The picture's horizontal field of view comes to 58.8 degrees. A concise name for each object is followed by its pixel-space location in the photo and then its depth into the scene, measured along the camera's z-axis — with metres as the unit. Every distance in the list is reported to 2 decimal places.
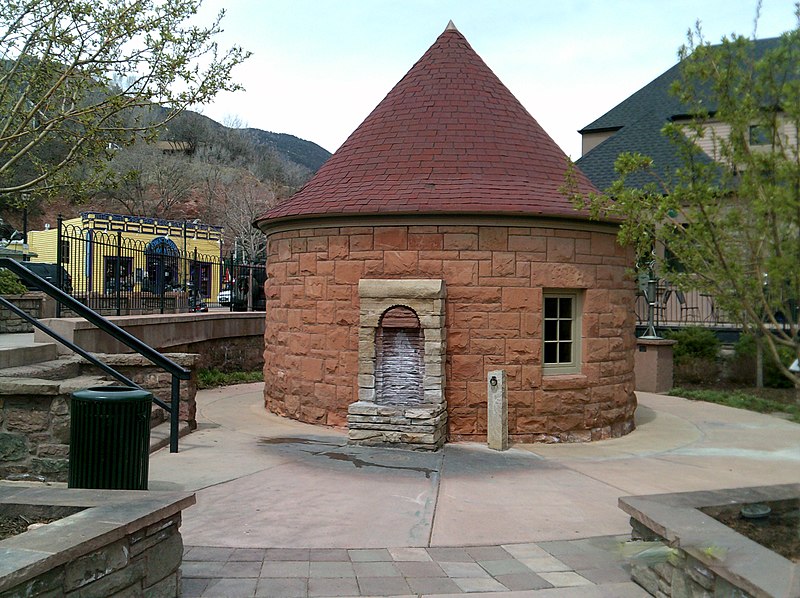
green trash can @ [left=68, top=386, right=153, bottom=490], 5.14
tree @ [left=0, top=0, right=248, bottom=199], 8.02
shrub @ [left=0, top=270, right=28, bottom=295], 12.75
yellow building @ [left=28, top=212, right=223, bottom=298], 14.83
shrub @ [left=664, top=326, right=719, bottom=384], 17.66
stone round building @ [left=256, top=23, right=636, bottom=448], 9.72
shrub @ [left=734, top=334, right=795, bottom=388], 16.58
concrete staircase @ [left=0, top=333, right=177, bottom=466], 6.75
